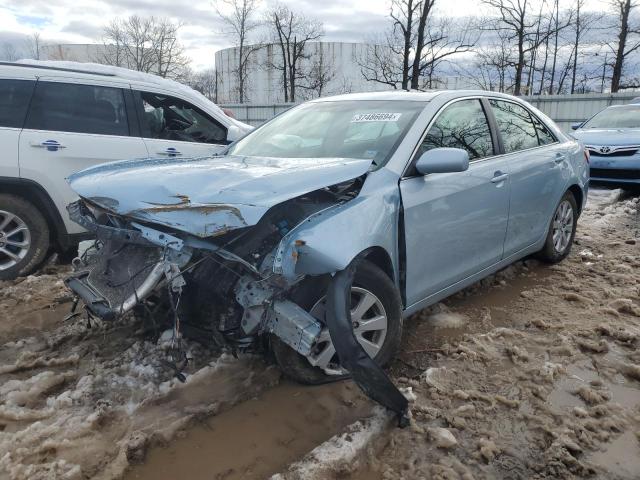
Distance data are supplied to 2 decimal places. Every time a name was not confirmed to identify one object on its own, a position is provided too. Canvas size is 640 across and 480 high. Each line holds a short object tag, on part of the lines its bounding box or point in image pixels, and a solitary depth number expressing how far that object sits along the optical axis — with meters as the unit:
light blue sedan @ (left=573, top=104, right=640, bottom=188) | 8.73
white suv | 4.54
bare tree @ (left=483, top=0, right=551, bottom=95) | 24.39
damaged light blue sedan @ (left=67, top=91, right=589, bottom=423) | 2.49
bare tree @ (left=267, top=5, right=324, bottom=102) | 29.09
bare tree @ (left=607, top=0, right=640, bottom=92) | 21.55
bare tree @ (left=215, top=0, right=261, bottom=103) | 29.53
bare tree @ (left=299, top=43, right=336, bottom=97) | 32.69
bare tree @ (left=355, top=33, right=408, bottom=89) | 27.67
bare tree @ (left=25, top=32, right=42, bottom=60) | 40.08
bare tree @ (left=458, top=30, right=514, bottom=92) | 27.09
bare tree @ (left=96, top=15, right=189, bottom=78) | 36.84
